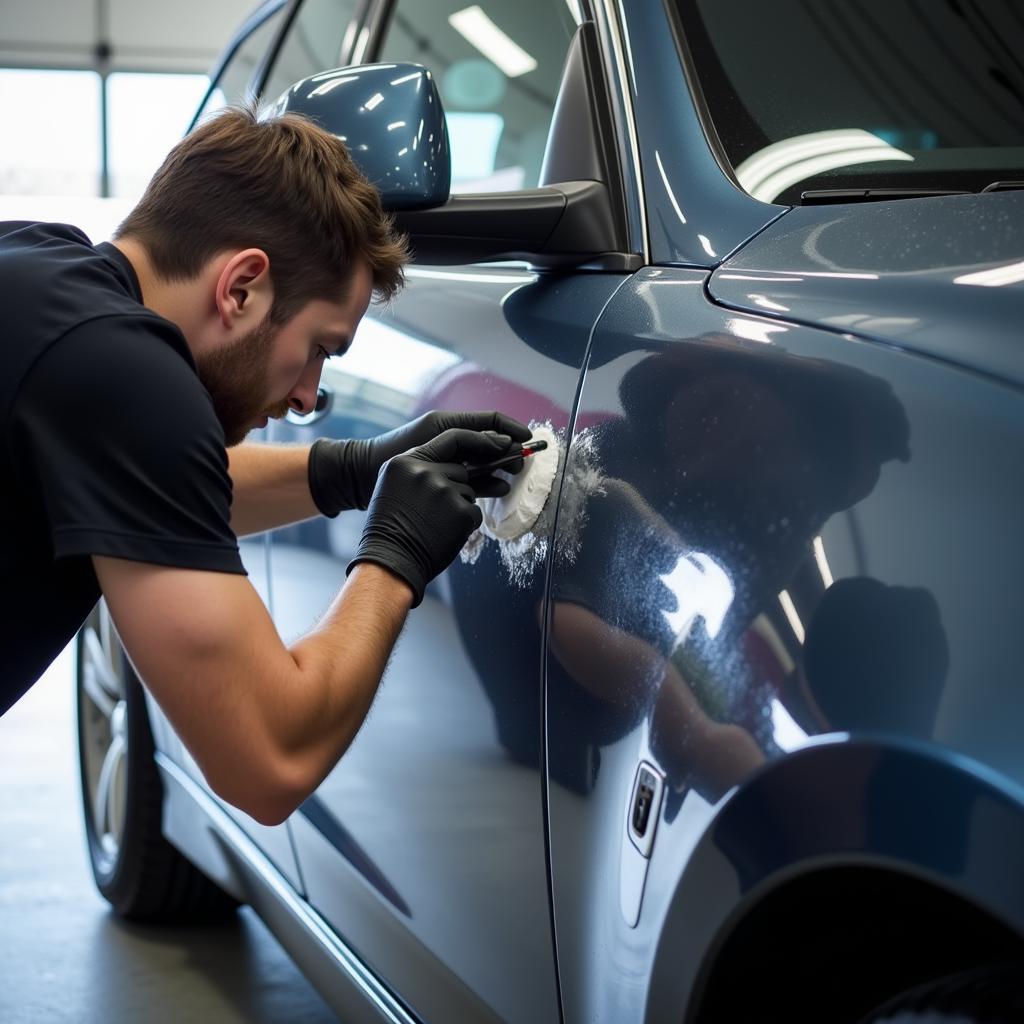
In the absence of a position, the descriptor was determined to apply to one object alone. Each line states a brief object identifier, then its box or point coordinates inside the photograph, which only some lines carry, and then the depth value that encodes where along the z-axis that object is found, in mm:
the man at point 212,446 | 1106
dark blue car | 773
